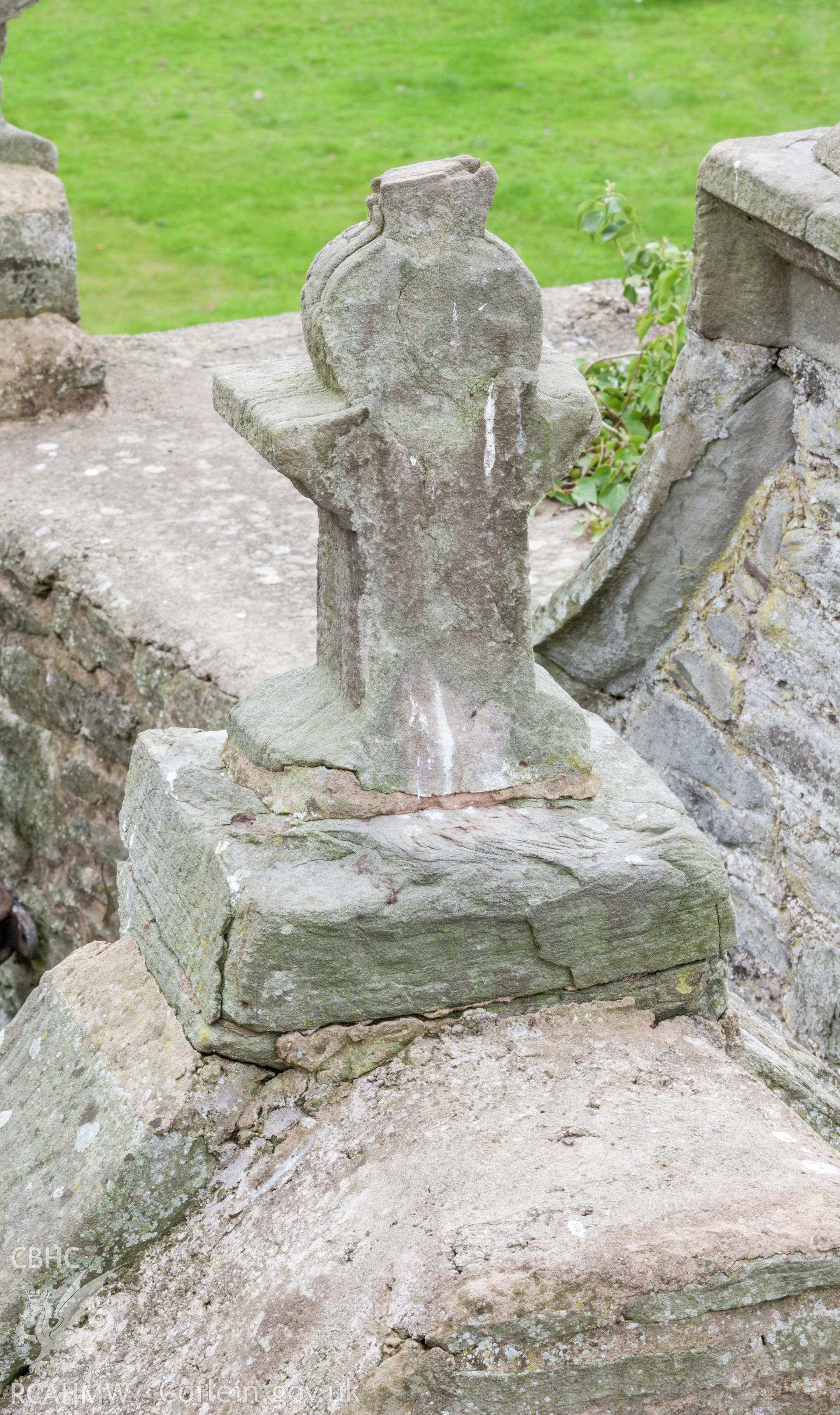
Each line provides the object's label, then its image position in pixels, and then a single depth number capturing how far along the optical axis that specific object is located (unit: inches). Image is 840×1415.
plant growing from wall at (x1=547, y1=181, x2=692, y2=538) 215.3
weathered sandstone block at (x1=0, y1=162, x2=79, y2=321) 234.4
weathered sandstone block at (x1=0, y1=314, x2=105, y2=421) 236.5
